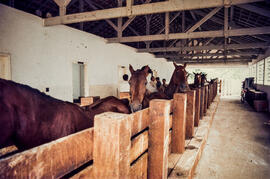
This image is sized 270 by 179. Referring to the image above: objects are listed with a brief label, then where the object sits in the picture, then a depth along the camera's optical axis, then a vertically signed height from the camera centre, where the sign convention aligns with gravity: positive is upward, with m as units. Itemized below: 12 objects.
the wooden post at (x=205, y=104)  5.90 -0.84
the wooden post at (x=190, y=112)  3.19 -0.62
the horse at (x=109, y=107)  2.26 -0.40
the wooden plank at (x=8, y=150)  1.27 -0.56
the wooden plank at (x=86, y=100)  3.48 -0.43
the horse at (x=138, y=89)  3.05 -0.17
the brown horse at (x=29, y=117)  0.98 -0.26
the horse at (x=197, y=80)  8.04 +0.04
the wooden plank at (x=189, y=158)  2.03 -1.14
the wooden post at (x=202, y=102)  5.09 -0.66
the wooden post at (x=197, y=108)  4.00 -0.67
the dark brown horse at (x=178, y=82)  4.86 -0.04
